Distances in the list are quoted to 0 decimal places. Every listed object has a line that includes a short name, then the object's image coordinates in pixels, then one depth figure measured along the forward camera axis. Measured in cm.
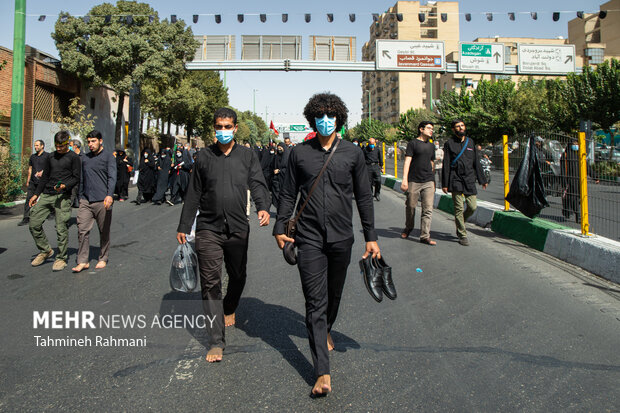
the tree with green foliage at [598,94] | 2767
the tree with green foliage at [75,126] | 2227
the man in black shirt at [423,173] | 798
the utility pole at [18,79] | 1477
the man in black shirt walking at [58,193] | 638
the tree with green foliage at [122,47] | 2525
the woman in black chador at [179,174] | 1527
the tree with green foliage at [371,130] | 7944
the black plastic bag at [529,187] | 773
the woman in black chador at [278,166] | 1148
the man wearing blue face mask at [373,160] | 1439
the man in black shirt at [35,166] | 966
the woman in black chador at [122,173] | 1246
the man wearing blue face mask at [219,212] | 368
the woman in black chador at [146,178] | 1519
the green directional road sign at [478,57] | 2817
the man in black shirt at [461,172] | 784
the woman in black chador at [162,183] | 1530
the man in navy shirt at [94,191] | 614
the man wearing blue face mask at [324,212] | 315
